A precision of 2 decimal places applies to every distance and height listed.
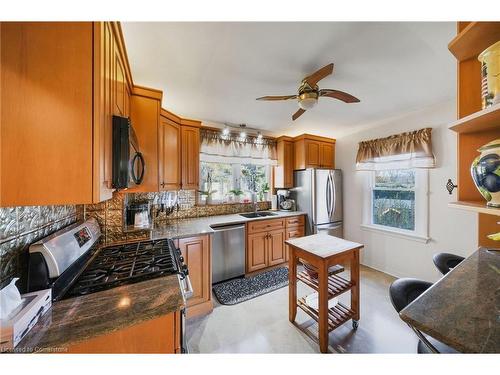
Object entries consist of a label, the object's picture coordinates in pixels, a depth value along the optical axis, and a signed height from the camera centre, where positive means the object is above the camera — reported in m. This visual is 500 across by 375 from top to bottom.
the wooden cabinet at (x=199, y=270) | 1.85 -0.88
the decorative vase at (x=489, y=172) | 0.59 +0.05
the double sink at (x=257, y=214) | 3.04 -0.47
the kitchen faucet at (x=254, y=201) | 3.40 -0.26
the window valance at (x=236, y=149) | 2.93 +0.67
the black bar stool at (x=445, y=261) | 1.32 -0.55
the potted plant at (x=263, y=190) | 3.55 -0.05
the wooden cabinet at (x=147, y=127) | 1.67 +0.57
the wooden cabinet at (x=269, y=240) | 2.71 -0.82
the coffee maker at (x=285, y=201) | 3.41 -0.26
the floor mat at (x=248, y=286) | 2.20 -1.32
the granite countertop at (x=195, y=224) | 1.87 -0.48
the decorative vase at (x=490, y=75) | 0.60 +0.39
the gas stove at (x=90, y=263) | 0.86 -0.49
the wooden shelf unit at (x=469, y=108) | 0.76 +0.39
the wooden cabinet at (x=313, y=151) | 3.29 +0.67
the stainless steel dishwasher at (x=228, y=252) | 2.44 -0.89
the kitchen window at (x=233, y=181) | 3.12 +0.12
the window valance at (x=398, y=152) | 2.34 +0.51
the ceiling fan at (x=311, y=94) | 1.52 +0.84
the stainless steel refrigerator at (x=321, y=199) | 3.12 -0.20
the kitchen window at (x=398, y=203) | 2.46 -0.23
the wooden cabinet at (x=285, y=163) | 3.41 +0.46
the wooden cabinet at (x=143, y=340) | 0.69 -0.64
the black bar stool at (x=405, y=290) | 1.02 -0.60
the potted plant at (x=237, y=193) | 3.26 -0.10
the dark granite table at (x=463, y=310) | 0.50 -0.40
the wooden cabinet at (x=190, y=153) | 2.44 +0.47
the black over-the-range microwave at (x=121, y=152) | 1.01 +0.20
